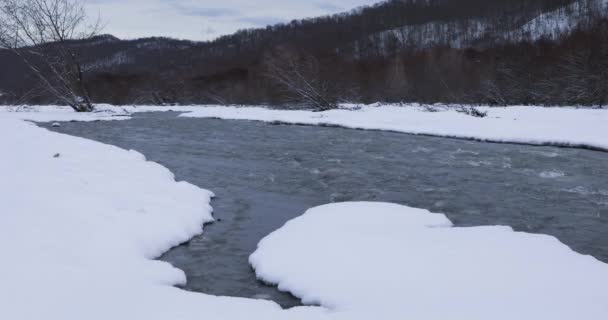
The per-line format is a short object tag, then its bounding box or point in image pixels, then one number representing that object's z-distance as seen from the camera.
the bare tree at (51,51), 21.92
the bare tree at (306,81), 26.05
